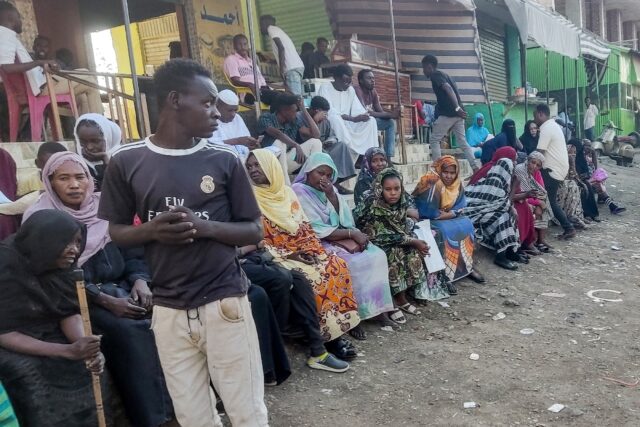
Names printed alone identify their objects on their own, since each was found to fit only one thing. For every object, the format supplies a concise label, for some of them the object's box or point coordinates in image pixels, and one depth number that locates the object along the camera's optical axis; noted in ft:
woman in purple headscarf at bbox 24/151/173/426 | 8.85
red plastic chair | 17.25
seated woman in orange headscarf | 18.76
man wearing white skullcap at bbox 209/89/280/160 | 17.71
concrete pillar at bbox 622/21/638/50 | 89.12
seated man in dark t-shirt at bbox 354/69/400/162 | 26.23
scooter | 48.80
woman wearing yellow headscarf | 13.12
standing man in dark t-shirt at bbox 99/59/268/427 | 6.15
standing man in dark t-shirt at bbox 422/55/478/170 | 26.84
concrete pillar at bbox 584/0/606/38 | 74.84
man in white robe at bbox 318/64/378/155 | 23.82
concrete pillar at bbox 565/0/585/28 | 67.92
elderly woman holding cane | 7.72
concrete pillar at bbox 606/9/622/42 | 81.51
